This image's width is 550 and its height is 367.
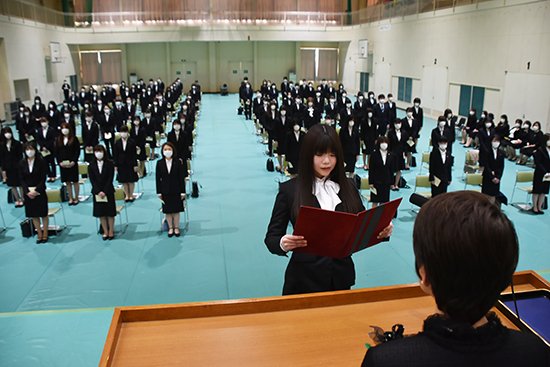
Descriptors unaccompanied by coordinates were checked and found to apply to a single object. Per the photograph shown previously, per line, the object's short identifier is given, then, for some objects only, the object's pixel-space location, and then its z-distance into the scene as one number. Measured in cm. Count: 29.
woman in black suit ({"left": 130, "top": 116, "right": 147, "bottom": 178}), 1225
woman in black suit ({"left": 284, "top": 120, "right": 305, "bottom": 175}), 1151
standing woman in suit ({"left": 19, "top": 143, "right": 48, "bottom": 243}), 802
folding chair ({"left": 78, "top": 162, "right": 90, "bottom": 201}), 1041
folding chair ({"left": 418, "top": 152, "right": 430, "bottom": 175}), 1194
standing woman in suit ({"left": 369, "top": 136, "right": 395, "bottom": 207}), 898
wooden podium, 213
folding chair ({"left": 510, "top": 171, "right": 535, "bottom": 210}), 969
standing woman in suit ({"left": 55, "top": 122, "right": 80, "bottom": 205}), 1020
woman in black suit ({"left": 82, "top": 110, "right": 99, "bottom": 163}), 1302
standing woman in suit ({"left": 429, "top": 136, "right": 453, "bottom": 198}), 897
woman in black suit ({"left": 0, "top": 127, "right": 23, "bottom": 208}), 1005
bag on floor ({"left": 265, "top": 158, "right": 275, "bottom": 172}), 1335
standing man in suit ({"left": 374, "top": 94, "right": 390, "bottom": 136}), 1545
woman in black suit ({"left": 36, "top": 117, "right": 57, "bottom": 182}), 1212
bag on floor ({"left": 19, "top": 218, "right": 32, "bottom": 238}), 841
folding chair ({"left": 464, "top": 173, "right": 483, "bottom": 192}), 961
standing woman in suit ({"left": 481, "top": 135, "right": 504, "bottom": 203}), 916
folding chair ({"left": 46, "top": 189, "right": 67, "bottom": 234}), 859
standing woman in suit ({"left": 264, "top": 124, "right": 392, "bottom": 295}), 291
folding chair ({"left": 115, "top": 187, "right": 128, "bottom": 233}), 866
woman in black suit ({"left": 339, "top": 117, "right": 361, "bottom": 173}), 1202
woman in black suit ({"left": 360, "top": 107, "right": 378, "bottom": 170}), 1362
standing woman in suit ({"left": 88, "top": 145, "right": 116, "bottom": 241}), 815
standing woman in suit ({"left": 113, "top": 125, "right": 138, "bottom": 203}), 1016
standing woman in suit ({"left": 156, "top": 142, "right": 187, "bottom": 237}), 828
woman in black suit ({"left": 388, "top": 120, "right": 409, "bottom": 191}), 1152
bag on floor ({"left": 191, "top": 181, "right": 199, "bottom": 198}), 1093
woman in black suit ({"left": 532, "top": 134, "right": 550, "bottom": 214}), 914
